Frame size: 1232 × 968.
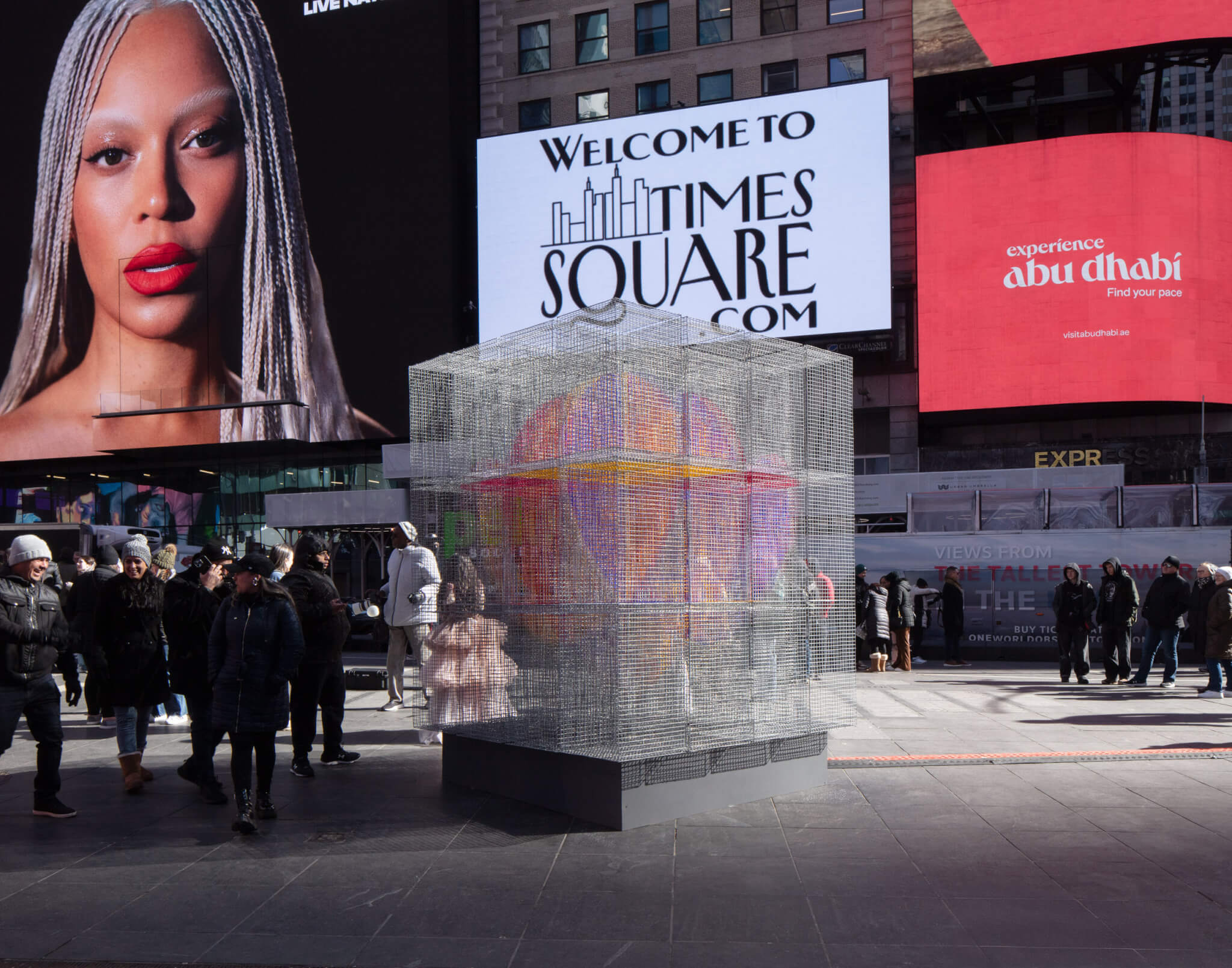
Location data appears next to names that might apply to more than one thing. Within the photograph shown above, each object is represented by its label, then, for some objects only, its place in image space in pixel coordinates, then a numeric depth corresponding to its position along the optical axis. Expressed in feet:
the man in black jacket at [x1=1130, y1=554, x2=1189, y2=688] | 47.42
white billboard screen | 108.06
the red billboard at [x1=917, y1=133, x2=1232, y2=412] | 102.63
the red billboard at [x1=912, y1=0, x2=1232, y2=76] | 103.09
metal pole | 102.99
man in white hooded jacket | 35.91
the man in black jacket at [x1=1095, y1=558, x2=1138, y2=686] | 51.26
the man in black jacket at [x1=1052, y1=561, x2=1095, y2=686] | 51.83
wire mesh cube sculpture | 22.50
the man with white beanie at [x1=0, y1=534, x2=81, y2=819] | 23.48
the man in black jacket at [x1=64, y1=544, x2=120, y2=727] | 26.96
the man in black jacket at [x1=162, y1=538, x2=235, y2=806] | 26.22
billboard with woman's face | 125.08
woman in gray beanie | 26.40
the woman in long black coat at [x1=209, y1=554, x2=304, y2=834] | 22.67
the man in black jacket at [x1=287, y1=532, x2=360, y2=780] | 28.22
